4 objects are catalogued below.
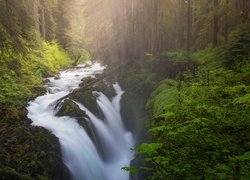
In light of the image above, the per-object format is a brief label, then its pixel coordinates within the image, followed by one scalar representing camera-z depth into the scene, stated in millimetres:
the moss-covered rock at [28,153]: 8477
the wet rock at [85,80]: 18519
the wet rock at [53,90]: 16581
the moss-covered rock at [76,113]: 12430
